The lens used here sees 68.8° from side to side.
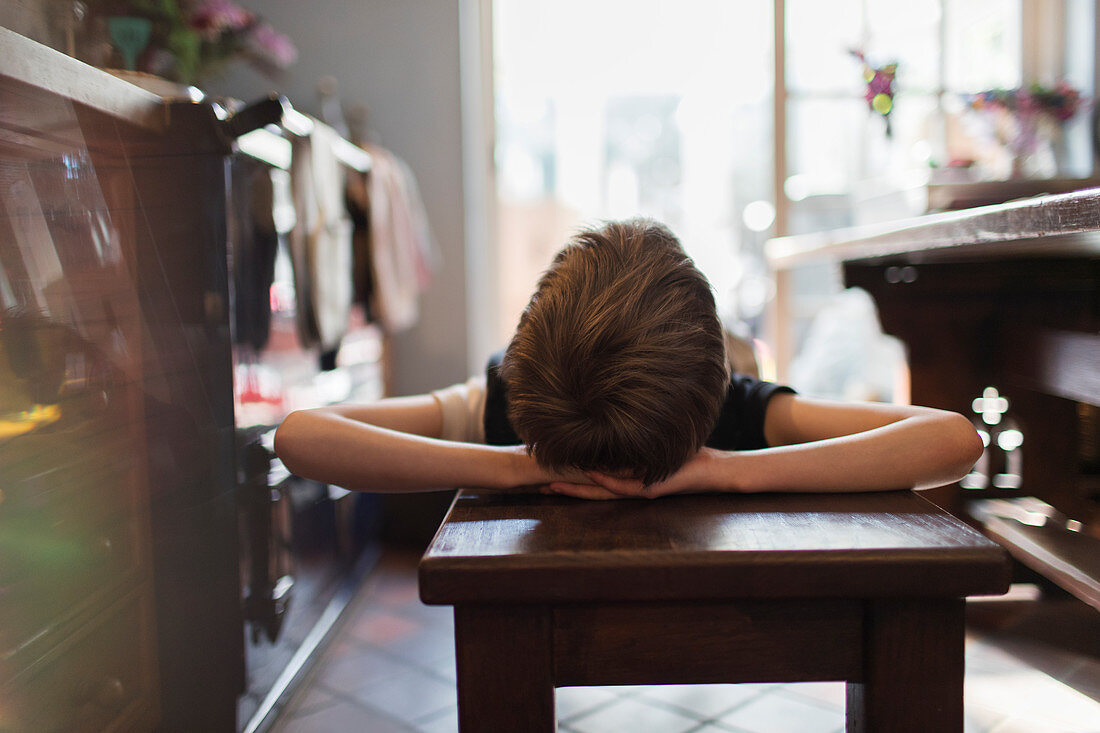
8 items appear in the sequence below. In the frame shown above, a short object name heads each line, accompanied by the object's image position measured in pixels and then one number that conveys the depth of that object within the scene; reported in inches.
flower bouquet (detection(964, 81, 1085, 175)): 108.7
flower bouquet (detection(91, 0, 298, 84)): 53.2
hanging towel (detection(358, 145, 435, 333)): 89.7
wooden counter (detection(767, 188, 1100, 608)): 53.9
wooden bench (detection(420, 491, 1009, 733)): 25.6
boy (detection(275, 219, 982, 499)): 29.7
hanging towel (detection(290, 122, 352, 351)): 67.5
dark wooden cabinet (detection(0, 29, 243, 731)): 31.9
